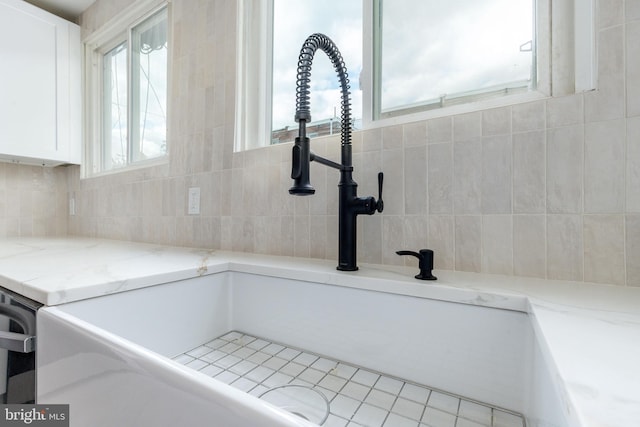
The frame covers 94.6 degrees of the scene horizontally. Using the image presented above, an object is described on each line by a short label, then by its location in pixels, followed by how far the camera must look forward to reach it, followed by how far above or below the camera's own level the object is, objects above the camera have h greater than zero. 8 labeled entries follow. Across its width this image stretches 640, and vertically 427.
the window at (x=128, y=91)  1.68 +0.79
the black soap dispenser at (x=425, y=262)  0.67 -0.11
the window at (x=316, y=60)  1.04 +0.60
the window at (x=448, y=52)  0.78 +0.48
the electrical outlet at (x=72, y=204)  2.08 +0.07
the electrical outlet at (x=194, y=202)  1.33 +0.06
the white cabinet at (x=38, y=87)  1.66 +0.78
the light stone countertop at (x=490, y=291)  0.26 -0.15
